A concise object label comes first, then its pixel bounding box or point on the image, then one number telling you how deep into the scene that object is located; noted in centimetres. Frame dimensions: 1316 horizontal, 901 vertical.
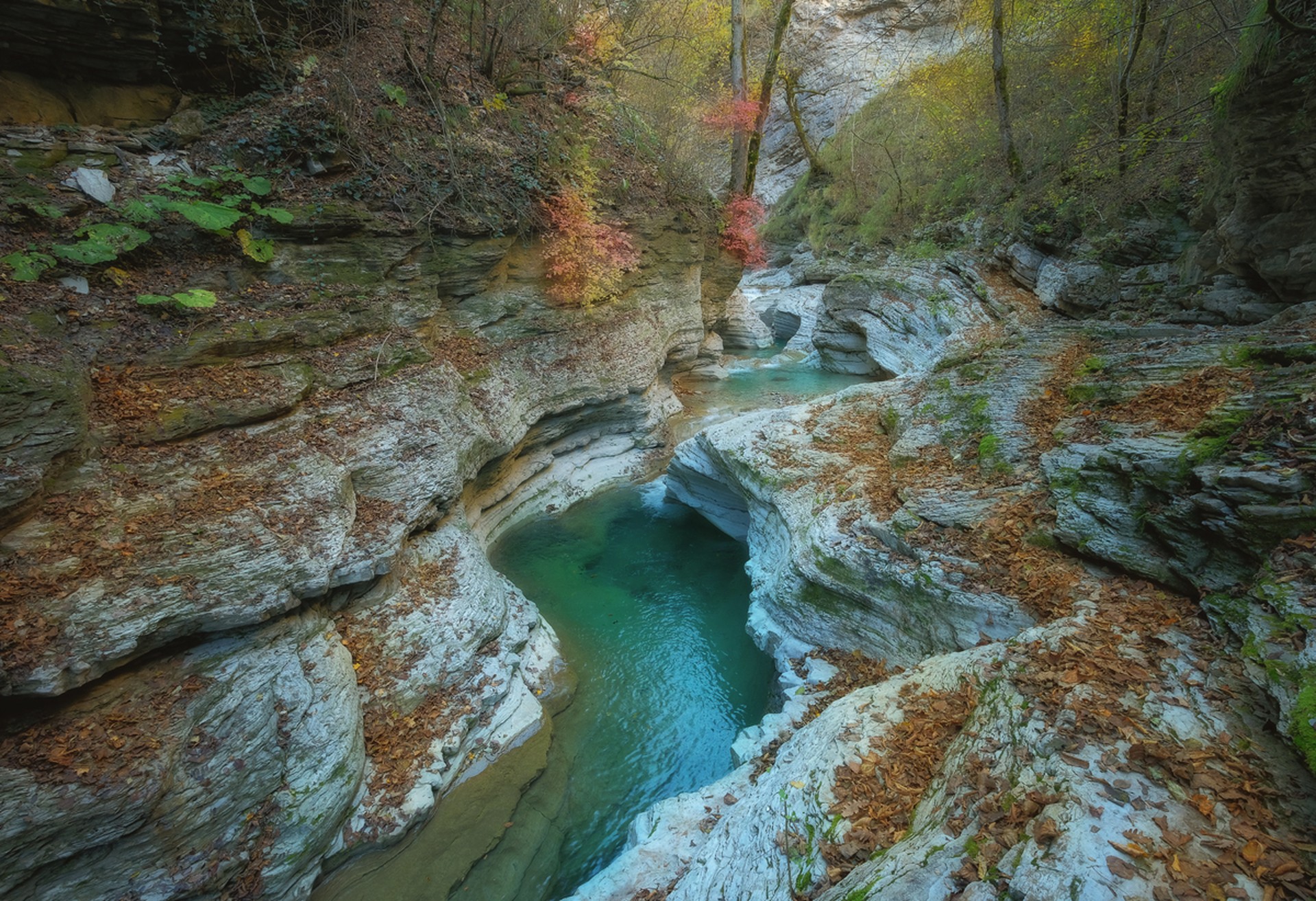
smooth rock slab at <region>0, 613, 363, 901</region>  416
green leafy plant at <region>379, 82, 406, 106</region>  961
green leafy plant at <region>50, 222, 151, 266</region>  609
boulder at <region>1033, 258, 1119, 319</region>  1290
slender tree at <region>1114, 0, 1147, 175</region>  1137
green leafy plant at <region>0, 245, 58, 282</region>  575
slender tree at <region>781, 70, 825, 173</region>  2136
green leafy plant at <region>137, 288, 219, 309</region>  641
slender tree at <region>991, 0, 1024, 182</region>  1431
